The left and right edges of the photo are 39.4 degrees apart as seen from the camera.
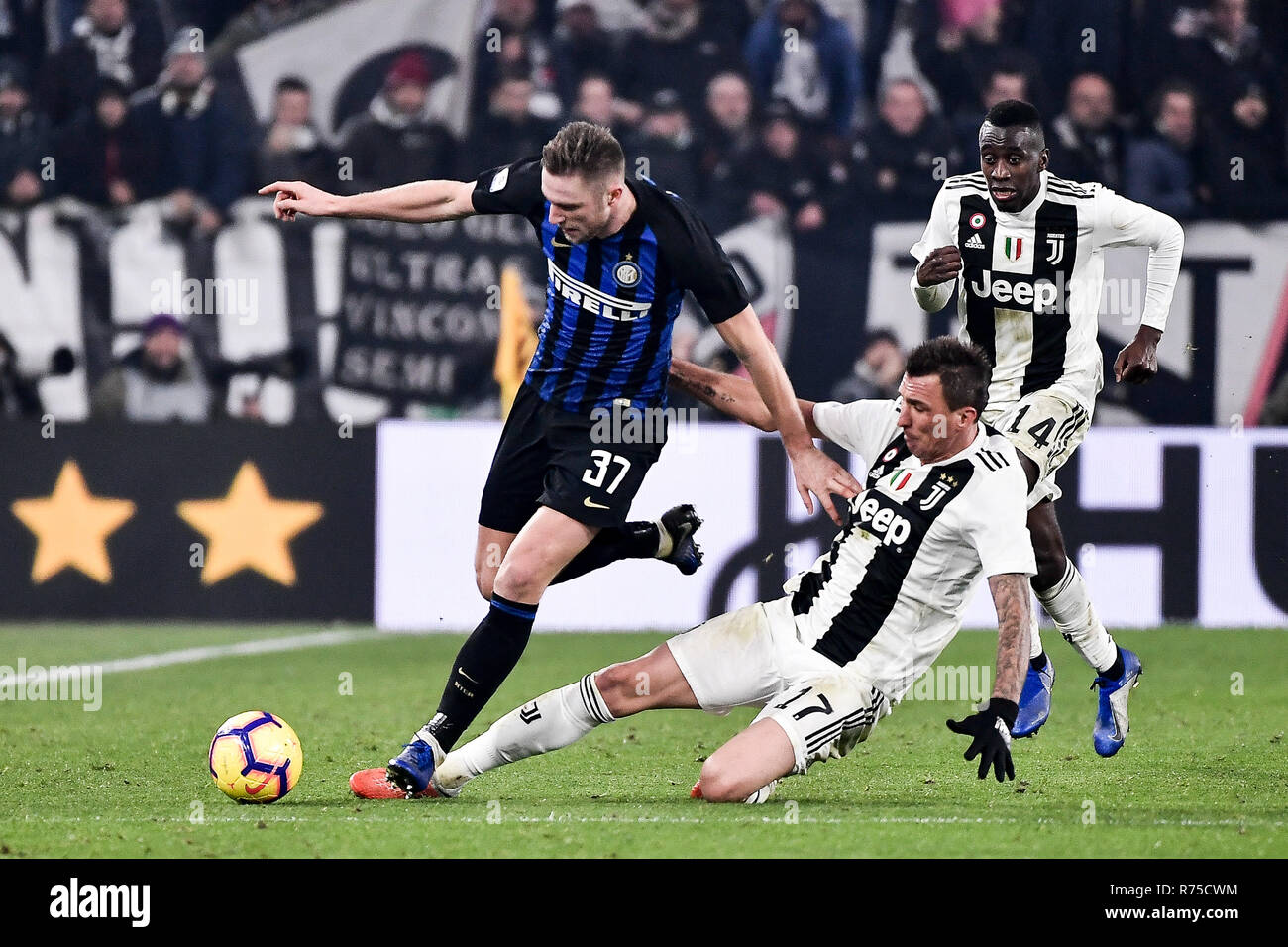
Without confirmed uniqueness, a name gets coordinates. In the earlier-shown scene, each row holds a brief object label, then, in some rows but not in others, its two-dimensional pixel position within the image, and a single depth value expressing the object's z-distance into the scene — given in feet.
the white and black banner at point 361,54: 39.86
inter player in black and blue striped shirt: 17.21
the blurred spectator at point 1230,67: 38.63
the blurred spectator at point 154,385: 38.01
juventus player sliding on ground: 16.35
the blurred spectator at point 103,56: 39.63
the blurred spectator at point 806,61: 39.19
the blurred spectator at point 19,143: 38.88
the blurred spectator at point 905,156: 38.04
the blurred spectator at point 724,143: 38.23
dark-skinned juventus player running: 20.11
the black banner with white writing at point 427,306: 38.14
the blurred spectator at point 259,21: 40.06
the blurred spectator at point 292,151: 39.34
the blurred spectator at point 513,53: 39.75
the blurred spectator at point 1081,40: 38.86
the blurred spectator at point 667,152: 38.65
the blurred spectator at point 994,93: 38.52
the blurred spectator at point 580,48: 39.70
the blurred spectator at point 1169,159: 37.81
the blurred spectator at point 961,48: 38.88
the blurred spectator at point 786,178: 38.17
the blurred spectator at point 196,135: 39.06
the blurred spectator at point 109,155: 38.91
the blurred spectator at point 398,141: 39.09
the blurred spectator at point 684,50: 39.42
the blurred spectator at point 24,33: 39.96
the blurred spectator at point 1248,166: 37.68
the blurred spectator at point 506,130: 39.29
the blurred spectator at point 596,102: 39.11
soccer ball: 16.81
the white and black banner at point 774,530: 33.27
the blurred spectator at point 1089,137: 38.17
